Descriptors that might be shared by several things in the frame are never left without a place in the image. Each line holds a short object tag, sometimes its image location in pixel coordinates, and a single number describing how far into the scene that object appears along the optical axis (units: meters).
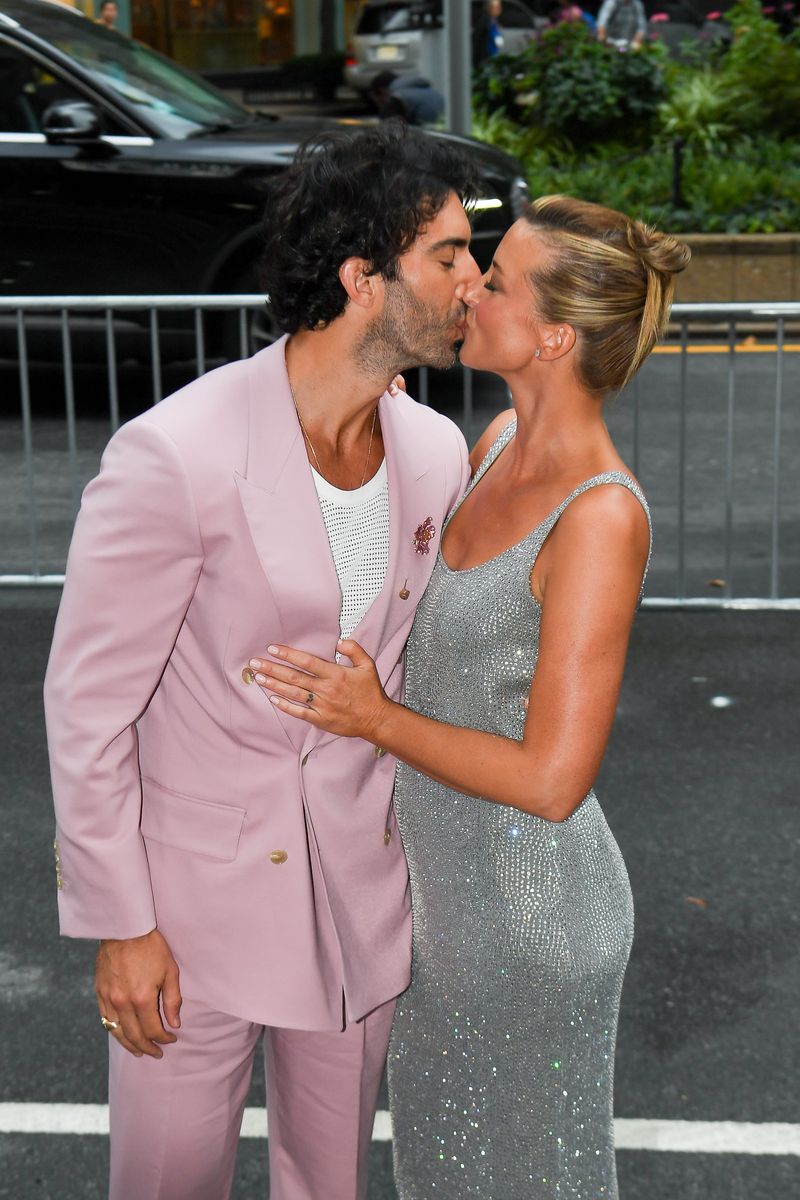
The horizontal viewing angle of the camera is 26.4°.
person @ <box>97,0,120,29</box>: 17.80
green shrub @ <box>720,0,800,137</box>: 15.99
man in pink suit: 2.53
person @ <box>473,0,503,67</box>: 19.50
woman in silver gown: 2.57
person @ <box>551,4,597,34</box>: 17.62
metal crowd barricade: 7.18
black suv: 9.95
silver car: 21.34
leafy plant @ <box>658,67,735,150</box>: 15.95
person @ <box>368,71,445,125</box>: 14.93
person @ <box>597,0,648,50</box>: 21.58
